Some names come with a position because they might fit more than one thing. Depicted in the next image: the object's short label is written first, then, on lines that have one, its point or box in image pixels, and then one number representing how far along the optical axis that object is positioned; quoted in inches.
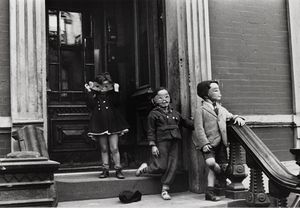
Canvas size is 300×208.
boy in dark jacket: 202.1
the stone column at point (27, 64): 191.2
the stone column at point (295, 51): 244.8
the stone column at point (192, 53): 216.2
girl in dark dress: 212.4
